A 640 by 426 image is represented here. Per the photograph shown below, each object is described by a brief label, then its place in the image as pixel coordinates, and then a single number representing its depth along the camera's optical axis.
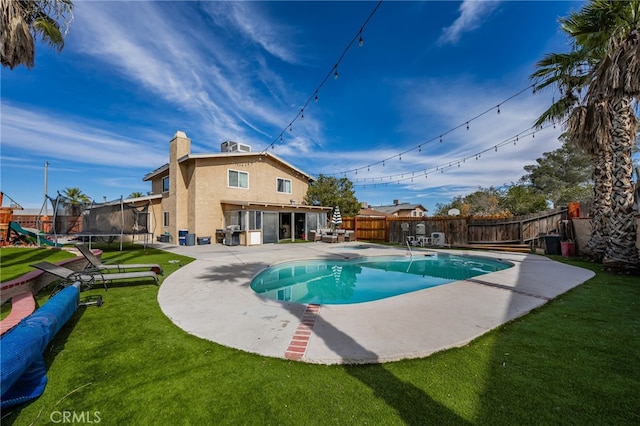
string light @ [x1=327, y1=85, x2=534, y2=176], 10.08
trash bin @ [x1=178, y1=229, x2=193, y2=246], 16.39
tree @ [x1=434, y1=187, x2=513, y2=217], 30.42
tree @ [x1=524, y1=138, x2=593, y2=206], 28.17
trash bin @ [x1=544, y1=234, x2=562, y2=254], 12.51
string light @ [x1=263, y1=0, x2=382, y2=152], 5.69
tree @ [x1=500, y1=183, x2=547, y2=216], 24.37
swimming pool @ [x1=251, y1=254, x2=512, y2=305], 7.36
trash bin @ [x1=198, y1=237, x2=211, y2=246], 16.45
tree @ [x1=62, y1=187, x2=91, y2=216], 30.89
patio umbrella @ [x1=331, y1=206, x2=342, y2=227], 19.73
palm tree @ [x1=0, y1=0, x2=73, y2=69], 5.43
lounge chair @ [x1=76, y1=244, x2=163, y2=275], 6.55
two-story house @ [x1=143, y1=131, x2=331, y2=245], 16.69
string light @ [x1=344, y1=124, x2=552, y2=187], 12.44
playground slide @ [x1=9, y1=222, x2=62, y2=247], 13.82
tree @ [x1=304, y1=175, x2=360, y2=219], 22.09
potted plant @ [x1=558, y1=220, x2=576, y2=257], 11.78
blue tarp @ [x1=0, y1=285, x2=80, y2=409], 2.21
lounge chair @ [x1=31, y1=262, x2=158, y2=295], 5.59
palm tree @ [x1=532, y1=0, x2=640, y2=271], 6.99
